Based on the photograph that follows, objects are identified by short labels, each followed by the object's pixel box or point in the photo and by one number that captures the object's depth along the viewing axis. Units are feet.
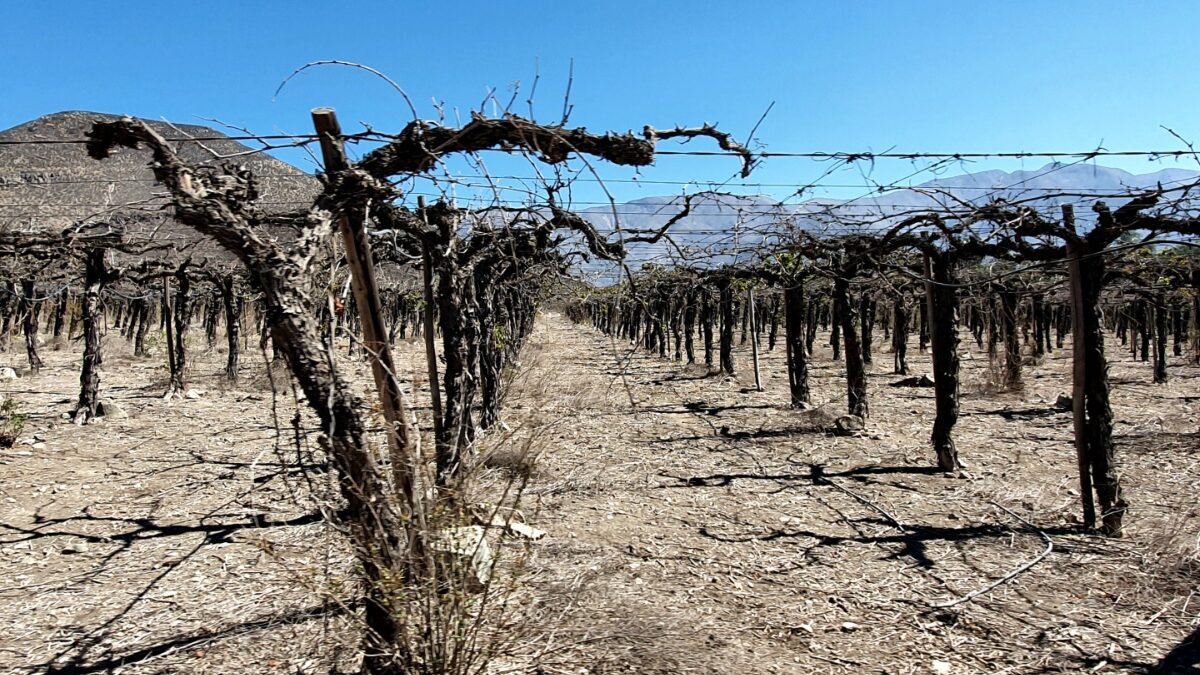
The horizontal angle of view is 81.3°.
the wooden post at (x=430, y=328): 16.24
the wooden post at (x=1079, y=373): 17.89
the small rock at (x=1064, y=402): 38.70
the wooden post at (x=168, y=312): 42.83
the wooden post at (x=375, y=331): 9.15
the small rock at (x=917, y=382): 49.11
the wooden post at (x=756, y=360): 48.06
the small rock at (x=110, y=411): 36.24
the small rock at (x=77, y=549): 17.51
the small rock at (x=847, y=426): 32.50
